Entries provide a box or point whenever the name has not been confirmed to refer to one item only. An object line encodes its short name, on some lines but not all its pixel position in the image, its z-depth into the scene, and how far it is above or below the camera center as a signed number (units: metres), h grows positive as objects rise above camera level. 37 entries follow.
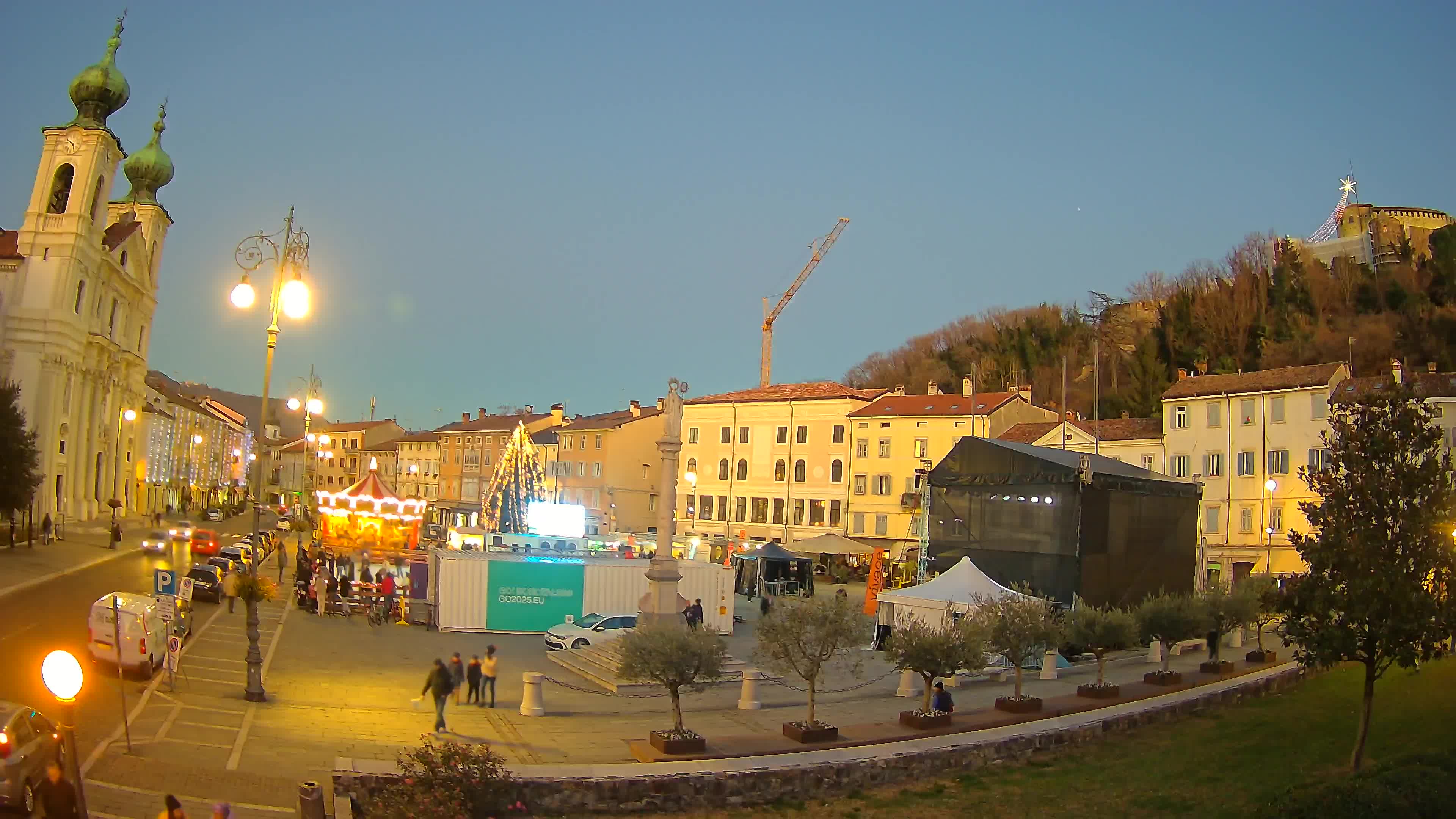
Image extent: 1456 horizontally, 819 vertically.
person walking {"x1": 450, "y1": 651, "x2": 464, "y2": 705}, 19.52 -3.45
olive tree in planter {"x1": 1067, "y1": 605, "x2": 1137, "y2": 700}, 22.80 -2.51
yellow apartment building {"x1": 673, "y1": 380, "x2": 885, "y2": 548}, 65.00 +2.55
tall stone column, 25.14 -1.42
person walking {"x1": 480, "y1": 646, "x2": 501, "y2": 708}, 20.02 -3.37
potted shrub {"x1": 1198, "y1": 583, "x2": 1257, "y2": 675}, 26.05 -2.22
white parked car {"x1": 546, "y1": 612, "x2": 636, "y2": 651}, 27.95 -3.68
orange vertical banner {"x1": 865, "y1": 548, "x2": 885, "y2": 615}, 37.97 -2.84
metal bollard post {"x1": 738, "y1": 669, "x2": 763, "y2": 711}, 21.27 -3.86
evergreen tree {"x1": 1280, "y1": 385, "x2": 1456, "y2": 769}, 15.31 -0.31
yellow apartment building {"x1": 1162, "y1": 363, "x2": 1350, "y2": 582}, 47.56 +3.33
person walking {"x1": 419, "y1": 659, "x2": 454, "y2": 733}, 17.61 -3.29
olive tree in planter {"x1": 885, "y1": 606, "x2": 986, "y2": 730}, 18.92 -2.59
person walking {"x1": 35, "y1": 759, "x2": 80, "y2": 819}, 9.38 -2.90
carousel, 43.84 -1.37
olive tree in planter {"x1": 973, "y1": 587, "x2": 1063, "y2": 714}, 20.83 -2.35
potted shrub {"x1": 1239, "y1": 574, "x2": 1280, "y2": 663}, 25.48 -2.33
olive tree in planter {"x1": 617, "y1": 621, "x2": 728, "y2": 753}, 16.91 -2.57
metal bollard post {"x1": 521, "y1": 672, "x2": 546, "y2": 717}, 19.81 -3.88
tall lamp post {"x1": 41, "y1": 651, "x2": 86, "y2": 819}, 8.95 -1.77
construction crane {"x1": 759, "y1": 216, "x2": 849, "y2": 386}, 117.03 +21.22
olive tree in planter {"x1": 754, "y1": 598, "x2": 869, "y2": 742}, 18.11 -2.23
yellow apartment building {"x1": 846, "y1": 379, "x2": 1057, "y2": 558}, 60.91 +3.85
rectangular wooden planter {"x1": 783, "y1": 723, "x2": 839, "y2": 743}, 17.23 -3.76
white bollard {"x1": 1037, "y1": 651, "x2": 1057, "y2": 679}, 26.28 -3.76
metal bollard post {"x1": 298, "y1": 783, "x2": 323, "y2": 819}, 10.67 -3.24
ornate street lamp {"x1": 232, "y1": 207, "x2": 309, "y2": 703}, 15.84 +2.71
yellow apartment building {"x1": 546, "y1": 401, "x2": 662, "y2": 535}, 76.81 +2.02
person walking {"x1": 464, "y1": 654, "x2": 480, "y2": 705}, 19.86 -3.48
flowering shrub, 10.48 -3.11
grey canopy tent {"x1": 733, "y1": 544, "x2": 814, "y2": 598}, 44.81 -2.82
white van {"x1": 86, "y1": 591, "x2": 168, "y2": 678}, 20.00 -3.08
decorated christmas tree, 41.84 +0.14
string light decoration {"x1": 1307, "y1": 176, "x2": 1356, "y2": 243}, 96.19 +28.67
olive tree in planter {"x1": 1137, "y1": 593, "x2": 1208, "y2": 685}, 24.77 -2.33
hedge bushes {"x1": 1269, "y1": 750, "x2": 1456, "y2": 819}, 10.24 -2.63
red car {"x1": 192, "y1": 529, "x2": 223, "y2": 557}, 46.56 -2.99
